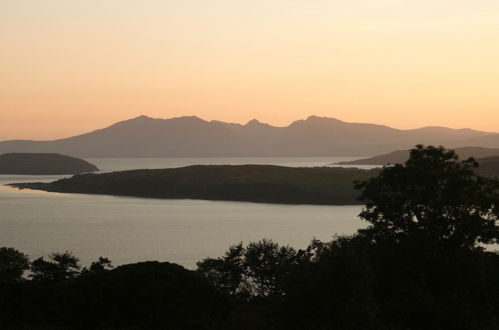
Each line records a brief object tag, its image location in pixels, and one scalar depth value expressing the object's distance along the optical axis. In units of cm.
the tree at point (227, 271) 6444
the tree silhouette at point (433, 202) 5131
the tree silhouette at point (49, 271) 6319
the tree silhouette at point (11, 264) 6581
